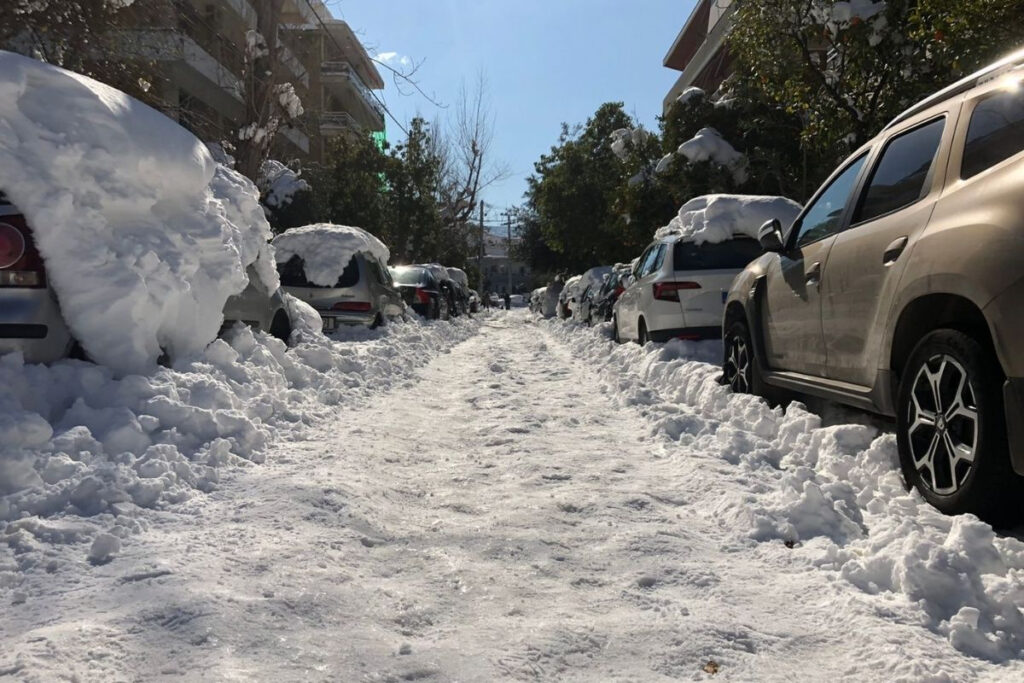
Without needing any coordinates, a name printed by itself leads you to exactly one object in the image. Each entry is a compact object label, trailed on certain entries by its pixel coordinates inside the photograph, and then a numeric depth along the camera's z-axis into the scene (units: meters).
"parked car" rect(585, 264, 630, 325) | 14.19
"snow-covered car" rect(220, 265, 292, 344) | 6.71
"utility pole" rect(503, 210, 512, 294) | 56.34
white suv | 8.59
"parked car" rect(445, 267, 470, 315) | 25.08
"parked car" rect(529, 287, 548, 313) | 36.62
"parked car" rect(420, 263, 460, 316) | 21.80
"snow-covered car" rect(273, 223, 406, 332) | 11.48
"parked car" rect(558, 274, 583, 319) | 24.43
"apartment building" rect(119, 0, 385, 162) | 12.30
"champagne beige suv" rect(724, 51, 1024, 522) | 2.83
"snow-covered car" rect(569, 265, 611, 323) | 19.12
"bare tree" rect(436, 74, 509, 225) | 41.12
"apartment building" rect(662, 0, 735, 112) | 25.83
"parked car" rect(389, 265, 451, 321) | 17.42
